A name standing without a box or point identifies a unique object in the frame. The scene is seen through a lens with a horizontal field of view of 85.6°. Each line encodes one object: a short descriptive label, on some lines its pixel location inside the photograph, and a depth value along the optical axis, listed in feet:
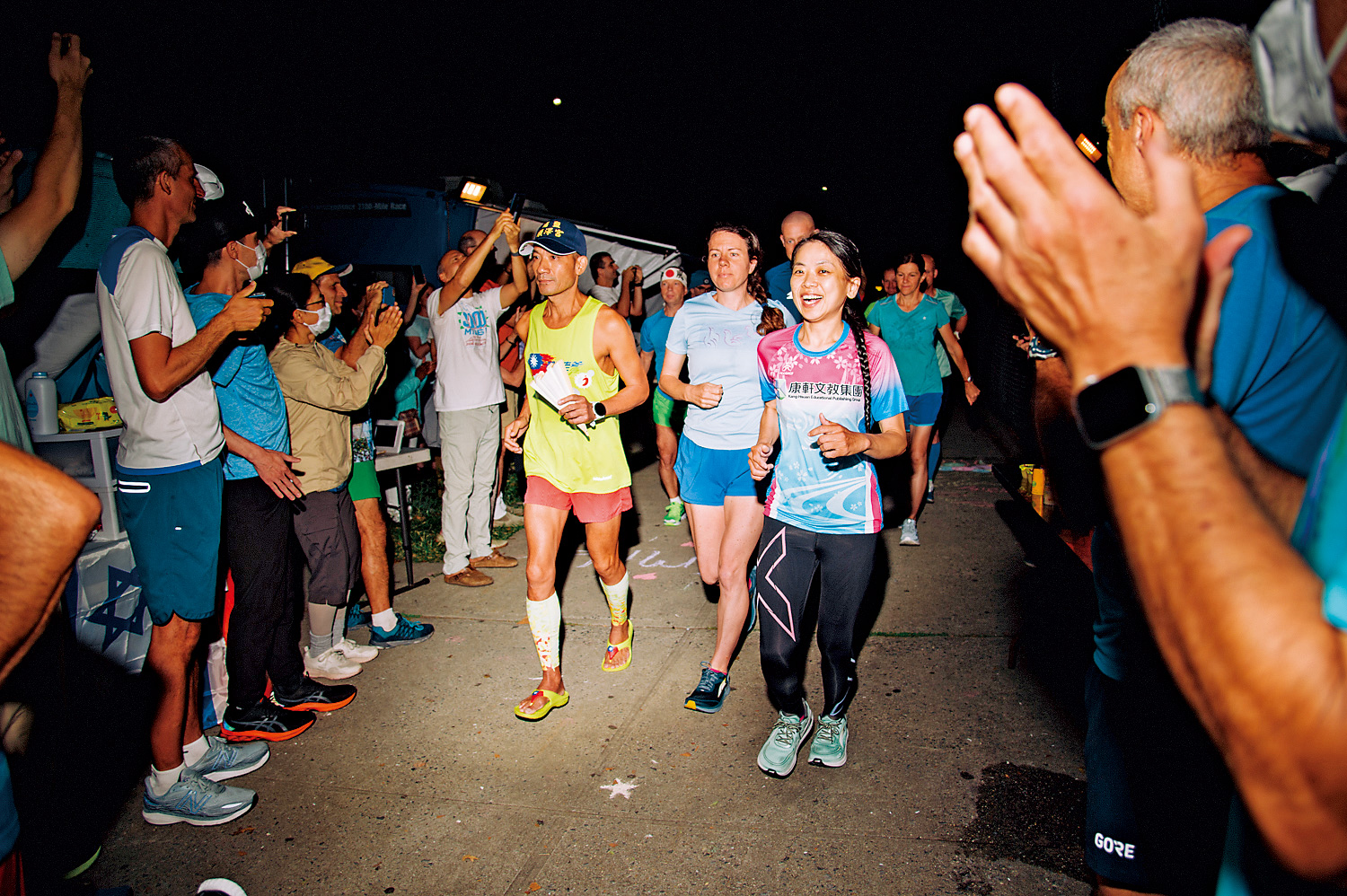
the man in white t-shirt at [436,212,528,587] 19.03
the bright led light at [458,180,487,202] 18.45
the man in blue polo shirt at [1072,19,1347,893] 4.01
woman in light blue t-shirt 12.99
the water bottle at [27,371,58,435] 12.50
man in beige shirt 13.67
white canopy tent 31.99
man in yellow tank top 12.80
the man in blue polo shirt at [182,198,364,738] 11.75
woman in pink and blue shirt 10.57
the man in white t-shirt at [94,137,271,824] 9.96
